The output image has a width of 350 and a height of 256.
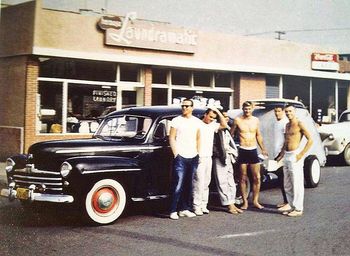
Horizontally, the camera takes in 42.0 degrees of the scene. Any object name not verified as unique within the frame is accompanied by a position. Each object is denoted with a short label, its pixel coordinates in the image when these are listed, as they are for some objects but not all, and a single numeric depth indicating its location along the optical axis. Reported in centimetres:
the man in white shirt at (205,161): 643
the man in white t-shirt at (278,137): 893
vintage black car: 573
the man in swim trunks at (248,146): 686
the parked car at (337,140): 1236
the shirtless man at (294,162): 653
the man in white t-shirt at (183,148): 624
